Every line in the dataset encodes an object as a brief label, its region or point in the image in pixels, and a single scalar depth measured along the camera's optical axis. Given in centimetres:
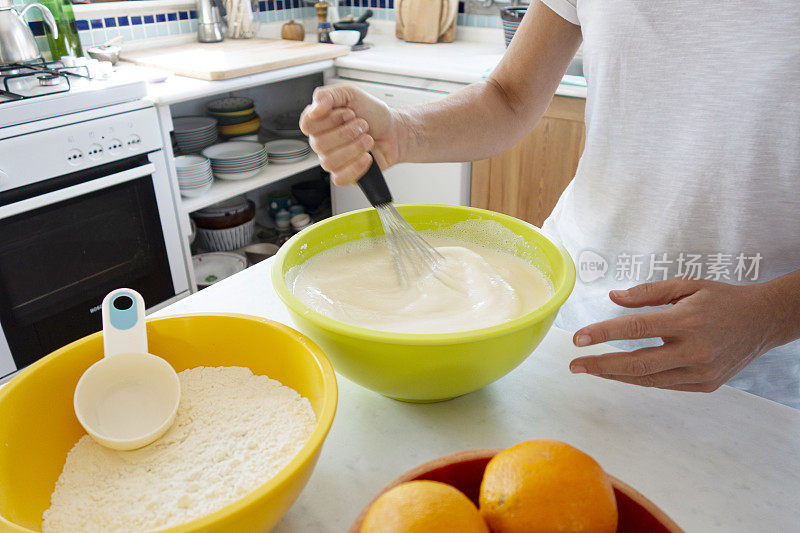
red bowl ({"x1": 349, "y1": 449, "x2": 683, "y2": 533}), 37
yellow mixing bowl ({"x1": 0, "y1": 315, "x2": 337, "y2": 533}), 42
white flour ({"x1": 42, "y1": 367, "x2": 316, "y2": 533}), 45
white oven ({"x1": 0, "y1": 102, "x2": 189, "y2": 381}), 152
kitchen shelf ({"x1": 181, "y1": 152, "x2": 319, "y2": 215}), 200
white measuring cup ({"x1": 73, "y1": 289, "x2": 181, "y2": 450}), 53
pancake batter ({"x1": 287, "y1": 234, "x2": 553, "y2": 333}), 61
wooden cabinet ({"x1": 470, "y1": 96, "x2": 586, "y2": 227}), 180
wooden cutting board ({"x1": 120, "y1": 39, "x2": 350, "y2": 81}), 192
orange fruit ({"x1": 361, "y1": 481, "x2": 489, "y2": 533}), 33
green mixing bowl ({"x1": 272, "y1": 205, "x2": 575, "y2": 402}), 51
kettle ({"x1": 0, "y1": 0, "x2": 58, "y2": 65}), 165
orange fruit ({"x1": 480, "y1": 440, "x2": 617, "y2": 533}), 34
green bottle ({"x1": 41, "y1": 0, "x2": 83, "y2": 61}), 194
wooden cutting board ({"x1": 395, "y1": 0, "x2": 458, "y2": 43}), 249
